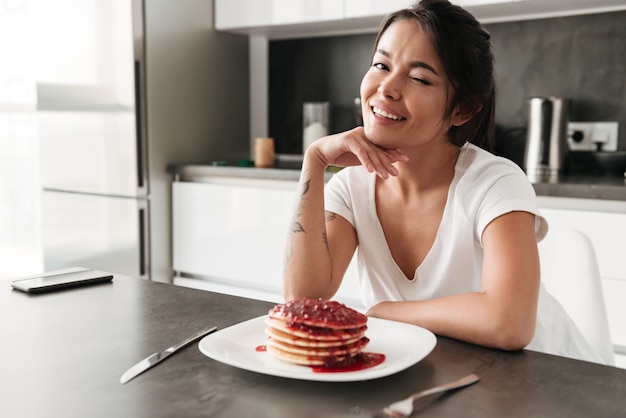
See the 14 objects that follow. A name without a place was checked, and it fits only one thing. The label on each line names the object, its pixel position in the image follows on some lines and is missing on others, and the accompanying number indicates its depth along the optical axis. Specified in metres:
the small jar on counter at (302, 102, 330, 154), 3.23
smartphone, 1.24
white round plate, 0.79
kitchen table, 0.73
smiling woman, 1.33
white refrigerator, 3.06
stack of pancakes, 0.83
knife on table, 0.82
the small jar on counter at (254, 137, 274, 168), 3.20
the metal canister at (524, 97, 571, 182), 2.57
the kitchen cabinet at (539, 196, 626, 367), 2.09
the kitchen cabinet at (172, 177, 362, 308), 2.85
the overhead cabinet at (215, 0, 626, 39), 2.56
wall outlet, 2.65
